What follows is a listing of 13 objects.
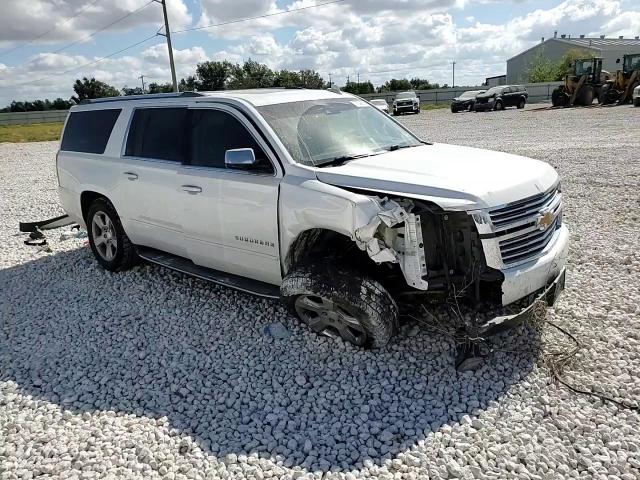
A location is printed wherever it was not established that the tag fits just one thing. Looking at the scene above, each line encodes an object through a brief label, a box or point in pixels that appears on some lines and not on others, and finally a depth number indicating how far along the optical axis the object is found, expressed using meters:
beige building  73.88
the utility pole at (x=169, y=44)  31.84
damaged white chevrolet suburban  3.70
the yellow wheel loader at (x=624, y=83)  31.39
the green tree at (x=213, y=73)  66.88
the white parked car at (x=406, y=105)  38.56
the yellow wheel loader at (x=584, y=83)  32.62
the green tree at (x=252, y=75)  64.86
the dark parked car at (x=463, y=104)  38.84
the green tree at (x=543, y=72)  65.06
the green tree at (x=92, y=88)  70.59
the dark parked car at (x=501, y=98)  36.62
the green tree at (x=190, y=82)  61.48
